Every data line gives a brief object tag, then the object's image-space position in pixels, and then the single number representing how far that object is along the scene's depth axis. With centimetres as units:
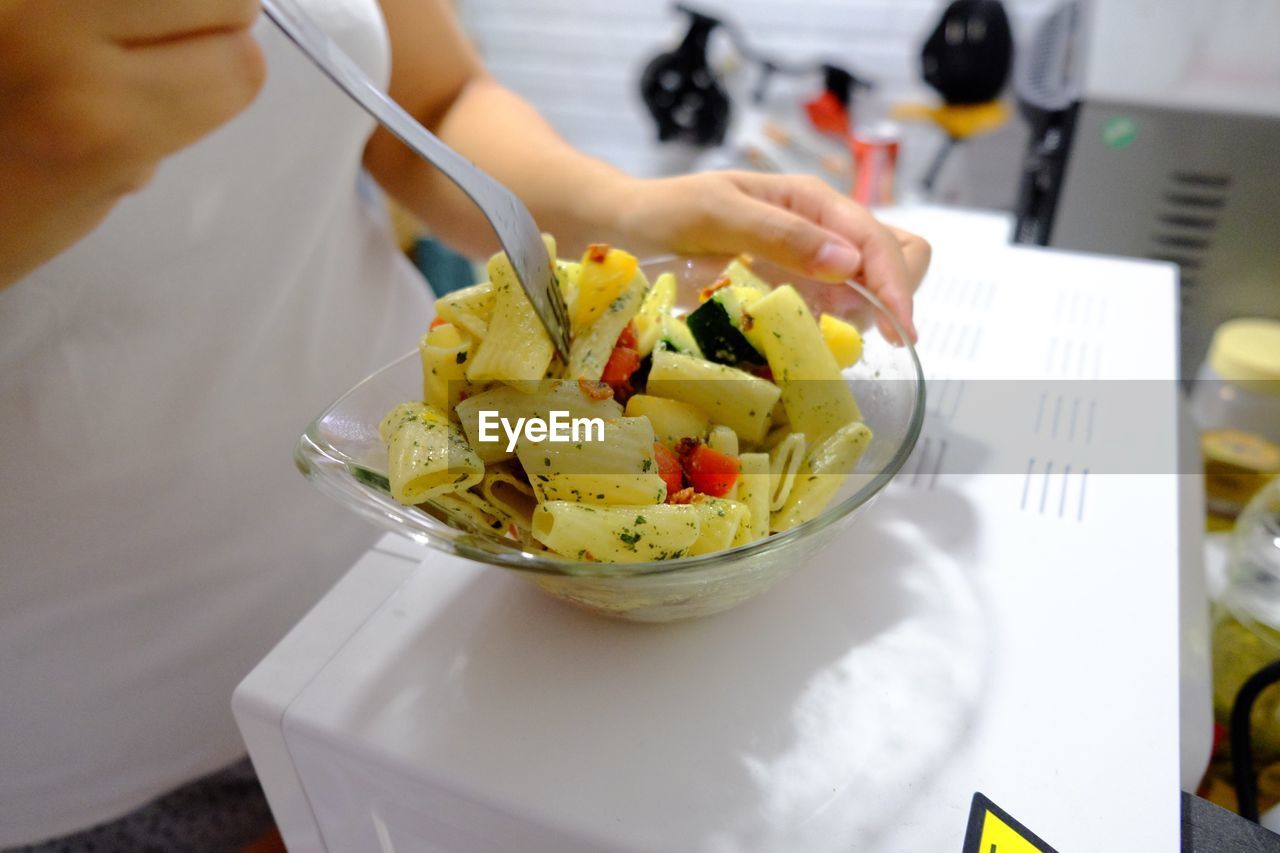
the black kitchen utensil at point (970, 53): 130
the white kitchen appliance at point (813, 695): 36
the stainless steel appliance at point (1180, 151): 86
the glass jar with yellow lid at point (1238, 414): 73
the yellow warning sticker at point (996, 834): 34
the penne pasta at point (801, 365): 45
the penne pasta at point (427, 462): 37
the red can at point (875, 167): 119
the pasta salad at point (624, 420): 38
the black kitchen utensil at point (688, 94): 157
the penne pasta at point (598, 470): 39
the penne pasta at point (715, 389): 44
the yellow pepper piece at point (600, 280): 44
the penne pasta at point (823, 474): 43
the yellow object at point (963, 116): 140
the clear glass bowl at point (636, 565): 35
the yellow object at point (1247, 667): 51
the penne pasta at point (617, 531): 36
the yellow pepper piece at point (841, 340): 49
